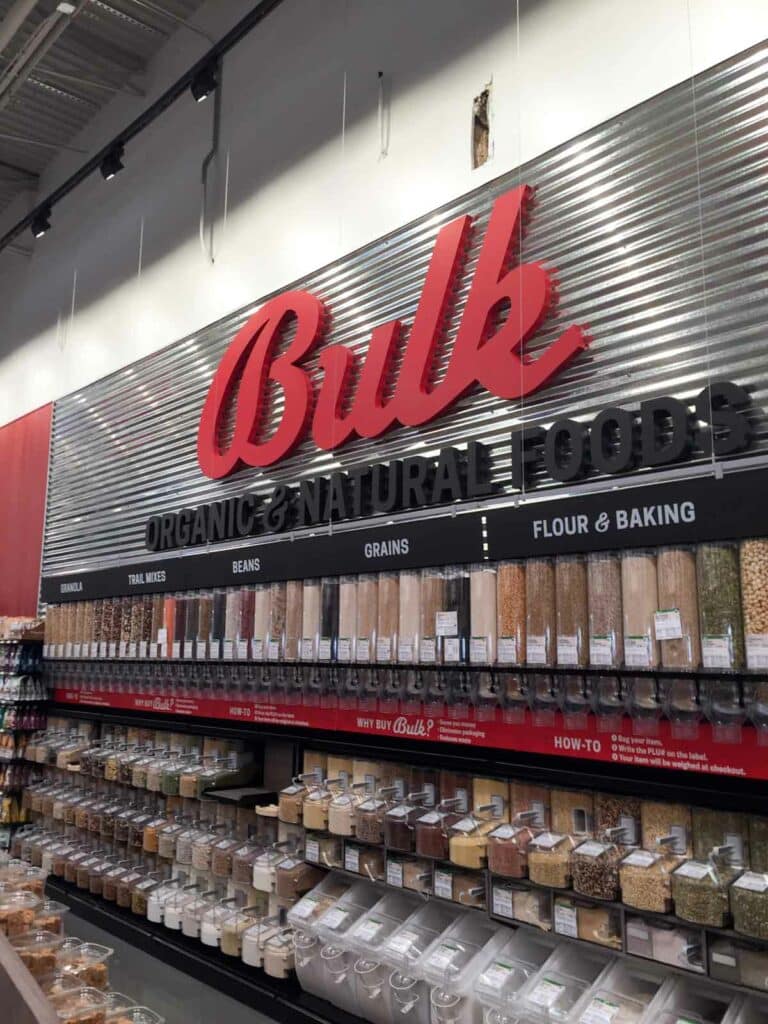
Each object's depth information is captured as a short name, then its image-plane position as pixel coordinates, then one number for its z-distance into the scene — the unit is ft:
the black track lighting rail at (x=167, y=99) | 16.44
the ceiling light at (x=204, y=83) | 17.33
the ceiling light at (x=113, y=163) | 19.84
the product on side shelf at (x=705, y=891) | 7.00
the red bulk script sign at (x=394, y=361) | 11.03
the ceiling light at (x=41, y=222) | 22.88
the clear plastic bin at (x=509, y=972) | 8.09
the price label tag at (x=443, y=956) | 8.78
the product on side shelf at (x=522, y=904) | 8.46
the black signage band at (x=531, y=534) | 7.03
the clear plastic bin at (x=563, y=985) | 7.75
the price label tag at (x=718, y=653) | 7.19
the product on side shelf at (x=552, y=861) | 8.12
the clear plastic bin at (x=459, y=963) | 8.45
